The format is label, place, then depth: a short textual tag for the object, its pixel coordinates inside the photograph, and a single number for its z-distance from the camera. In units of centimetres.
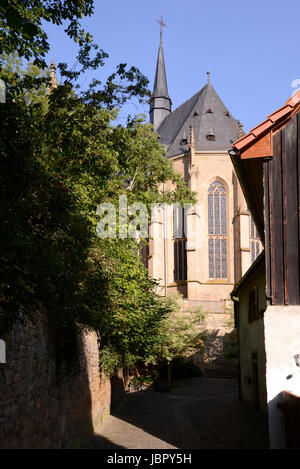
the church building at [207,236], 4309
